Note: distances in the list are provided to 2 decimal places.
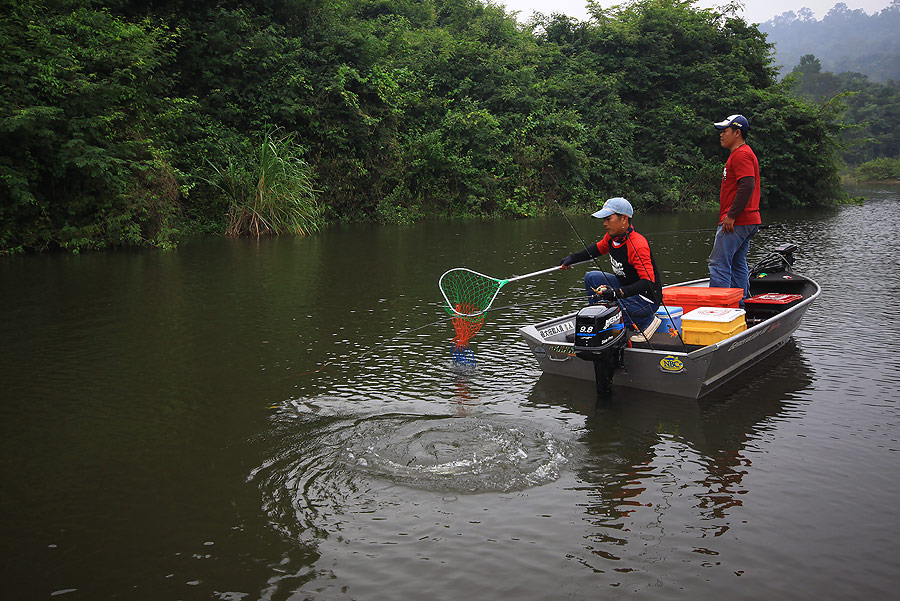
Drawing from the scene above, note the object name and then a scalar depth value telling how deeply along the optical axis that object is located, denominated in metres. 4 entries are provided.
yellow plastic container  7.07
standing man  8.38
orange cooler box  7.85
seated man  7.10
